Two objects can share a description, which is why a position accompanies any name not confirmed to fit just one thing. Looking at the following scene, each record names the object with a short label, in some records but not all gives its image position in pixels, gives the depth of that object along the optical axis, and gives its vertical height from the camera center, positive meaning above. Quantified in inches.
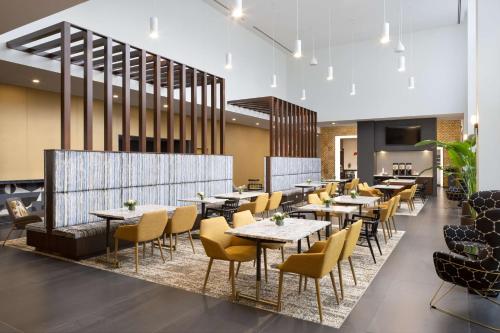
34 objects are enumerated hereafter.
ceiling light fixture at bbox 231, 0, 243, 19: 184.5 +83.9
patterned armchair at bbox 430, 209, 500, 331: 127.8 -38.3
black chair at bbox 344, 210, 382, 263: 211.4 -41.2
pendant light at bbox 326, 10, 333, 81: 414.4 +226.4
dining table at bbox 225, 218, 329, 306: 142.4 -29.4
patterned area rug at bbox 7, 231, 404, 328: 143.9 -58.9
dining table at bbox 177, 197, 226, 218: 281.3 -29.2
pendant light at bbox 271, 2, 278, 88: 429.8 +222.0
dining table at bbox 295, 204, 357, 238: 221.3 -28.9
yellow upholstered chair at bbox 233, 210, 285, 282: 169.8 -29.6
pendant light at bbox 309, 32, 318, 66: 640.7 +222.6
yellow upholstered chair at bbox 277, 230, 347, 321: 127.0 -36.7
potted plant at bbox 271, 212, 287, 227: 168.2 -26.3
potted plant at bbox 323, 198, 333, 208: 234.2 -25.2
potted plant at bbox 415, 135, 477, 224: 237.5 +3.1
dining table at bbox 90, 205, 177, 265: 202.8 -29.1
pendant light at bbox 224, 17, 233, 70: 528.4 +199.3
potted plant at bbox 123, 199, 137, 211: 223.8 -25.3
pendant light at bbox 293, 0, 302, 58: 272.4 +91.2
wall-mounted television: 620.7 +54.1
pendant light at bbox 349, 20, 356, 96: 632.0 +191.9
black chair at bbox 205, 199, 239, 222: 273.9 -35.7
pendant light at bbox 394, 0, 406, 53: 504.6 +225.2
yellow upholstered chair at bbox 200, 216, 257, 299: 148.9 -37.7
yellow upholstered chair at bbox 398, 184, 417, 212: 357.3 -30.7
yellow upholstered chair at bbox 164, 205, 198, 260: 216.9 -35.1
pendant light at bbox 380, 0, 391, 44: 245.2 +93.6
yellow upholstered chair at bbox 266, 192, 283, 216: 323.1 -34.4
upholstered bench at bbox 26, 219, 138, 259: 213.0 -46.8
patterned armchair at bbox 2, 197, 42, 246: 247.8 -36.5
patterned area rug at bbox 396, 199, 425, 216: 401.4 -55.6
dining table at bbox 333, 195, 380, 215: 265.2 -28.2
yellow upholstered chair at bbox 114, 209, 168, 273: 191.9 -36.2
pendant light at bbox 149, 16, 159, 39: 247.9 +99.7
